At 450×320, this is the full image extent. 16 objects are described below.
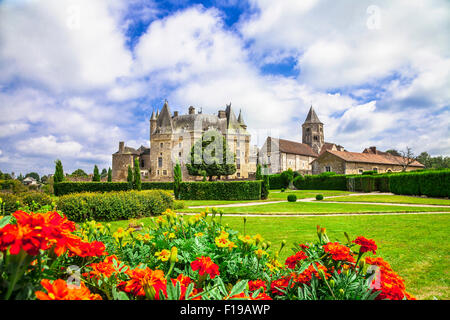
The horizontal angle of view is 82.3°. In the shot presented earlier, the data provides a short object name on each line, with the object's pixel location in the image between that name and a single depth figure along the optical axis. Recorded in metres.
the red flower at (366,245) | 1.88
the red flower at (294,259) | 1.97
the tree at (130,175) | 31.65
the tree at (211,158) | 39.72
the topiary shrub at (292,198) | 19.28
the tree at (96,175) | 36.06
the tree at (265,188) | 22.95
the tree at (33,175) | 90.56
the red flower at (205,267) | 1.56
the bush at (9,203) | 9.16
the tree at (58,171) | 28.38
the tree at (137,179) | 26.55
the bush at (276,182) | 40.20
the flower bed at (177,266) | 1.02
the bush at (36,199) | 10.11
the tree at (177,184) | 23.44
